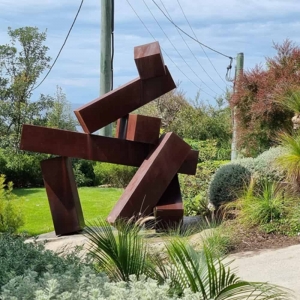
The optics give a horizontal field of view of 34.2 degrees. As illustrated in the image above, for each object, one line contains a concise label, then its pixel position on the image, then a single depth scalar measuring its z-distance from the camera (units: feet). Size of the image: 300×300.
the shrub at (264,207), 26.17
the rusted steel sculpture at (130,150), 26.09
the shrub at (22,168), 59.98
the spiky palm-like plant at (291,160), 27.73
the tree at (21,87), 68.69
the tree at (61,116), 70.24
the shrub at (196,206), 34.58
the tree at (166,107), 89.71
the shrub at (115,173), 56.59
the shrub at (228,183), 30.91
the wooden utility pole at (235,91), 42.19
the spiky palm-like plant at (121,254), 12.25
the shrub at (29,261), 11.18
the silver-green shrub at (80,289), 8.77
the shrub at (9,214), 27.99
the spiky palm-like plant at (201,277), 11.07
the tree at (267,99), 37.96
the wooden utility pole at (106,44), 37.63
